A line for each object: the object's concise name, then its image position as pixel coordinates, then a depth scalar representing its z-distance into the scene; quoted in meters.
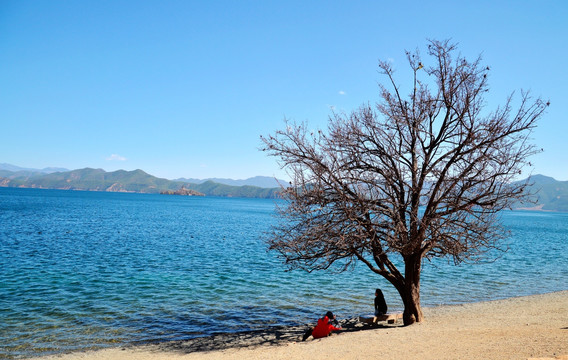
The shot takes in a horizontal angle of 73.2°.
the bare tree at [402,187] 13.38
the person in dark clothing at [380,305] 17.09
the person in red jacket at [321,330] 14.86
